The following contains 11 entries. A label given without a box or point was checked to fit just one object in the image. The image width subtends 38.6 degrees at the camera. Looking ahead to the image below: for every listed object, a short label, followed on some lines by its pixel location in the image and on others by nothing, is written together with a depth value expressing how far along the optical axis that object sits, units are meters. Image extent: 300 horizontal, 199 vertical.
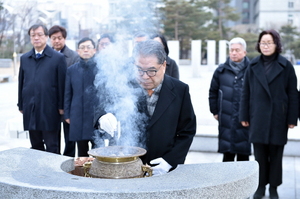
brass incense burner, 2.23
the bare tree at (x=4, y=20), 20.46
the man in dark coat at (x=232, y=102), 4.59
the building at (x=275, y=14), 41.44
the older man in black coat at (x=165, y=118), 2.43
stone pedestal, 1.92
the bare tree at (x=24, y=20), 18.84
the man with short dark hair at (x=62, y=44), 5.24
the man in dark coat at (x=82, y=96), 4.33
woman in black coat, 4.11
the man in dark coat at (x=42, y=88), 4.60
